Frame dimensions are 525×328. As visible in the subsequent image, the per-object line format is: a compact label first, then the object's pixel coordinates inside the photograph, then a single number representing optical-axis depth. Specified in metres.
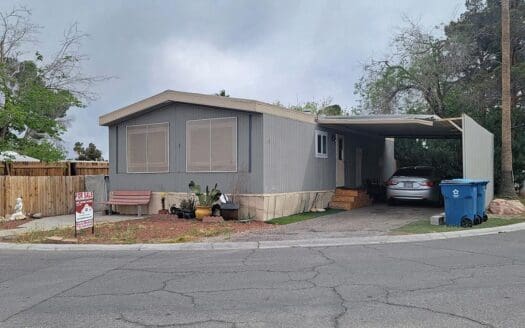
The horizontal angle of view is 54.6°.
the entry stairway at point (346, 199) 18.05
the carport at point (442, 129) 15.01
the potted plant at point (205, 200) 14.70
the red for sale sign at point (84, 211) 12.02
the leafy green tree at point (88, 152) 43.75
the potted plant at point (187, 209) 15.15
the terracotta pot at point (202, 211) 14.68
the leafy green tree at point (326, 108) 41.67
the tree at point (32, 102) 19.34
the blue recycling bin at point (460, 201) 13.04
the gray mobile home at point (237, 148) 14.84
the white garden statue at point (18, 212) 16.69
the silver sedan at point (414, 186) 18.00
